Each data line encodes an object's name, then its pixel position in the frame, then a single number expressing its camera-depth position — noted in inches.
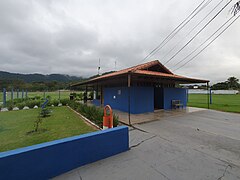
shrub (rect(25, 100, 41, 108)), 442.9
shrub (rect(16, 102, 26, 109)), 420.2
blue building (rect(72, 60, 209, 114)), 318.7
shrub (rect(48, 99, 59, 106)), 497.7
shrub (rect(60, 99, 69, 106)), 522.3
